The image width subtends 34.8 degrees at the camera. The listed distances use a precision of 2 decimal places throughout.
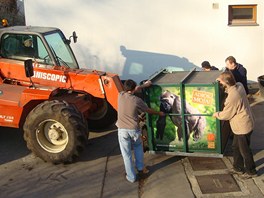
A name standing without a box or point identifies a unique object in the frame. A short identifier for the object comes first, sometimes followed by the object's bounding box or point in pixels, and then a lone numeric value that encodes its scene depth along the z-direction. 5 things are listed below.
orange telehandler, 7.50
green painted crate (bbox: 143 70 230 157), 6.85
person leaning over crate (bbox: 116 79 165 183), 6.50
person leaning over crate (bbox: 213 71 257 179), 6.41
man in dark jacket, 8.54
